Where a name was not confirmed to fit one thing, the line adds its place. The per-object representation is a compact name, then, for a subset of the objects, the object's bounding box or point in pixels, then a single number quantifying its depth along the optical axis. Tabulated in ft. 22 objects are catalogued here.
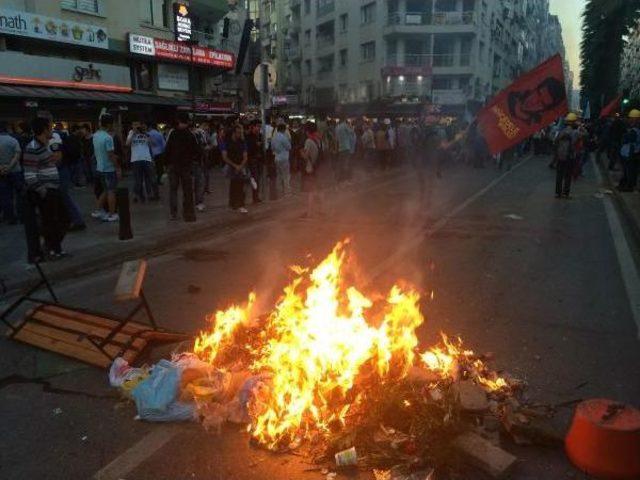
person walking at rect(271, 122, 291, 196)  44.93
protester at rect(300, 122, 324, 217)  38.58
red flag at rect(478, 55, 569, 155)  27.17
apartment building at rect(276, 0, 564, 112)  154.10
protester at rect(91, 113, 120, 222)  34.12
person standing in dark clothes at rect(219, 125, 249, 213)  38.83
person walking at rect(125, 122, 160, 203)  41.65
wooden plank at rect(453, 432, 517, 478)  9.91
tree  144.61
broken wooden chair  14.58
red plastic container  9.79
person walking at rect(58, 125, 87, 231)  31.35
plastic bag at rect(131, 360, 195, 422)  11.98
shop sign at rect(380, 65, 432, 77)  152.87
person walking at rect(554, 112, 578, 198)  45.44
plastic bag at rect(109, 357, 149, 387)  13.26
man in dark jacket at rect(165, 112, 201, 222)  34.24
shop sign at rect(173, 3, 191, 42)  92.01
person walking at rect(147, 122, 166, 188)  45.96
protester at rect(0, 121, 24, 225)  33.42
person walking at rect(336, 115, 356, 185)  56.59
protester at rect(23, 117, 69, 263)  24.38
